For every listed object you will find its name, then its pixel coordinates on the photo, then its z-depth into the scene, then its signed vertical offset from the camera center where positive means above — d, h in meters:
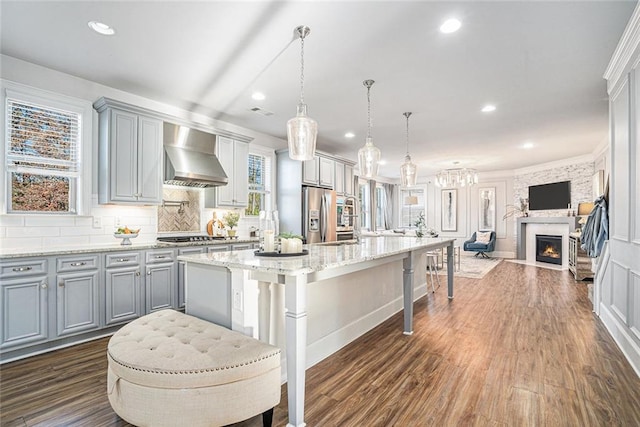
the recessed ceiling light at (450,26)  2.44 +1.46
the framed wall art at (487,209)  9.89 +0.18
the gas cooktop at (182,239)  4.09 -0.31
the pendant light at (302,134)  2.63 +0.66
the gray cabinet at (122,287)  3.18 -0.74
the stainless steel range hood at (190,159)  3.97 +0.72
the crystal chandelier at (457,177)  7.04 +0.82
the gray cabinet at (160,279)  3.48 -0.72
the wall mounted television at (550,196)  7.95 +0.49
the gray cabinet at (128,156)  3.45 +0.66
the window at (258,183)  5.40 +0.54
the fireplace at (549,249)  7.95 -0.86
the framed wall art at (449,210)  10.63 +0.16
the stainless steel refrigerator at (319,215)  5.53 -0.01
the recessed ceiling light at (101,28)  2.50 +1.47
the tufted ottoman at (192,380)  1.55 -0.82
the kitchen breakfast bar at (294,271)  1.79 -0.37
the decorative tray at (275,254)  2.35 -0.29
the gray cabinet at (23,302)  2.60 -0.73
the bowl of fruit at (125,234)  3.55 -0.22
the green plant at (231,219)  4.75 -0.07
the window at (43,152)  3.01 +0.61
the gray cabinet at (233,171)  4.60 +0.64
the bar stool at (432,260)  5.69 -0.82
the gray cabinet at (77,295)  2.88 -0.74
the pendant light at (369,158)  3.50 +0.61
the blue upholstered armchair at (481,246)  9.38 -0.91
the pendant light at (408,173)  4.28 +0.56
